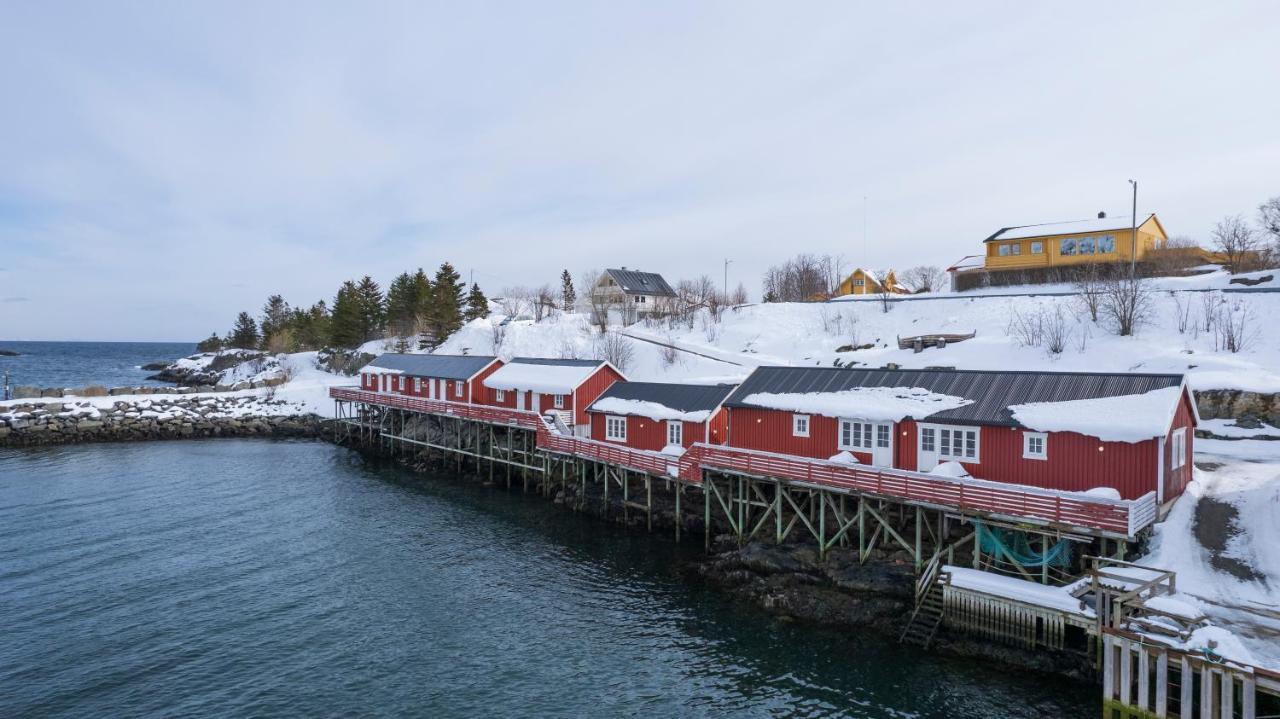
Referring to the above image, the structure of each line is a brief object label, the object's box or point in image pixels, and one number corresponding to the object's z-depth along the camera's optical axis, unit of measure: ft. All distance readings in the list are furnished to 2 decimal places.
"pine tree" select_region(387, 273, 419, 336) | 302.45
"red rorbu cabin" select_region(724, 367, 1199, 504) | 73.77
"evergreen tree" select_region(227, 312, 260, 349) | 424.46
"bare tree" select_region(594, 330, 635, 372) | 218.34
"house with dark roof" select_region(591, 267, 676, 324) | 306.55
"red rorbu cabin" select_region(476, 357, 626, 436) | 140.36
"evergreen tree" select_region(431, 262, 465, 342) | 285.02
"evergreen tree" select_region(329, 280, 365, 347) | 291.17
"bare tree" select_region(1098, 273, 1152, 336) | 146.41
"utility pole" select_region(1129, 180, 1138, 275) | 167.53
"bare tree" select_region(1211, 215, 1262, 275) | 183.69
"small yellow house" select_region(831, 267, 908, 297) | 299.58
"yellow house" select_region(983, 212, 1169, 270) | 187.32
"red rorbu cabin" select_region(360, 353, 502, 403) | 170.81
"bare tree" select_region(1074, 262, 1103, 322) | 155.33
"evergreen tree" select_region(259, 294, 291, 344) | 383.04
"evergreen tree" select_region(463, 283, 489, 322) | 307.99
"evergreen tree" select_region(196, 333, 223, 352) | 483.10
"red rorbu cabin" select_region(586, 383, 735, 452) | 113.09
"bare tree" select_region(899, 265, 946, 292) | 320.99
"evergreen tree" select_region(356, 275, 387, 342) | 304.91
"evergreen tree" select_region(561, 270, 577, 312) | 385.38
